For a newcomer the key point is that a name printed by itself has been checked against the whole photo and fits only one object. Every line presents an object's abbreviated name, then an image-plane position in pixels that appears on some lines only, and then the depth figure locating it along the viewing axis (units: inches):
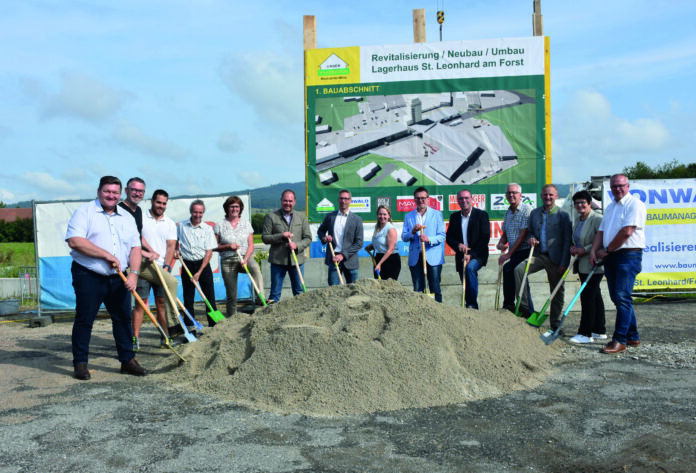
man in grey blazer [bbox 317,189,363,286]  316.5
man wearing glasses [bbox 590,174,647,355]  253.6
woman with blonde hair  318.3
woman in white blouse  307.1
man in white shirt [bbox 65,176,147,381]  221.1
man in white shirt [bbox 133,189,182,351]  269.1
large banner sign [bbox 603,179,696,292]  399.9
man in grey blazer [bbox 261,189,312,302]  309.4
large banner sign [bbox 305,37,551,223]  419.5
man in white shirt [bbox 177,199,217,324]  291.1
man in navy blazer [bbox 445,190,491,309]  310.8
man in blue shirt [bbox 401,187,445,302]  314.5
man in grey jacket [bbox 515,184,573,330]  290.8
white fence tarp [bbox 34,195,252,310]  389.7
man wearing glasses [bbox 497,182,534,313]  306.8
